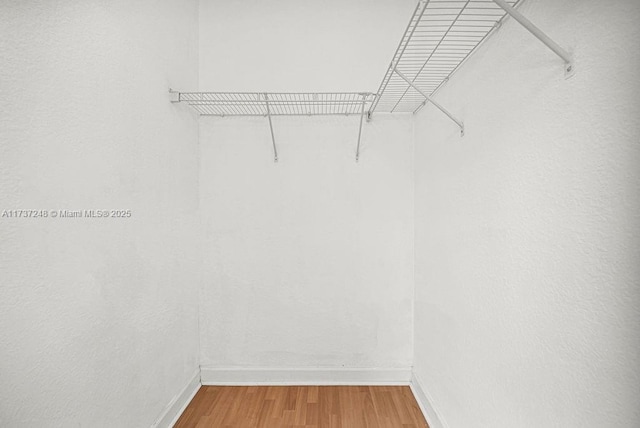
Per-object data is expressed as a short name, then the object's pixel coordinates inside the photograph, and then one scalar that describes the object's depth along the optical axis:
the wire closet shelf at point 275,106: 2.00
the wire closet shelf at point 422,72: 1.44
